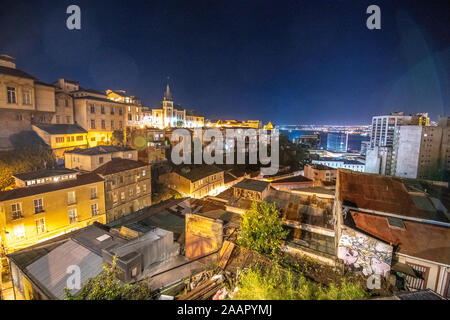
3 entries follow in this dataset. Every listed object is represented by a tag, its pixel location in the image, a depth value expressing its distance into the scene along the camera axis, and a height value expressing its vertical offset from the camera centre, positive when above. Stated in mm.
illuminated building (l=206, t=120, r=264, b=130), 73288 +6348
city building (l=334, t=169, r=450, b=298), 7219 -3652
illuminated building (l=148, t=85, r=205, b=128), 56656 +6911
